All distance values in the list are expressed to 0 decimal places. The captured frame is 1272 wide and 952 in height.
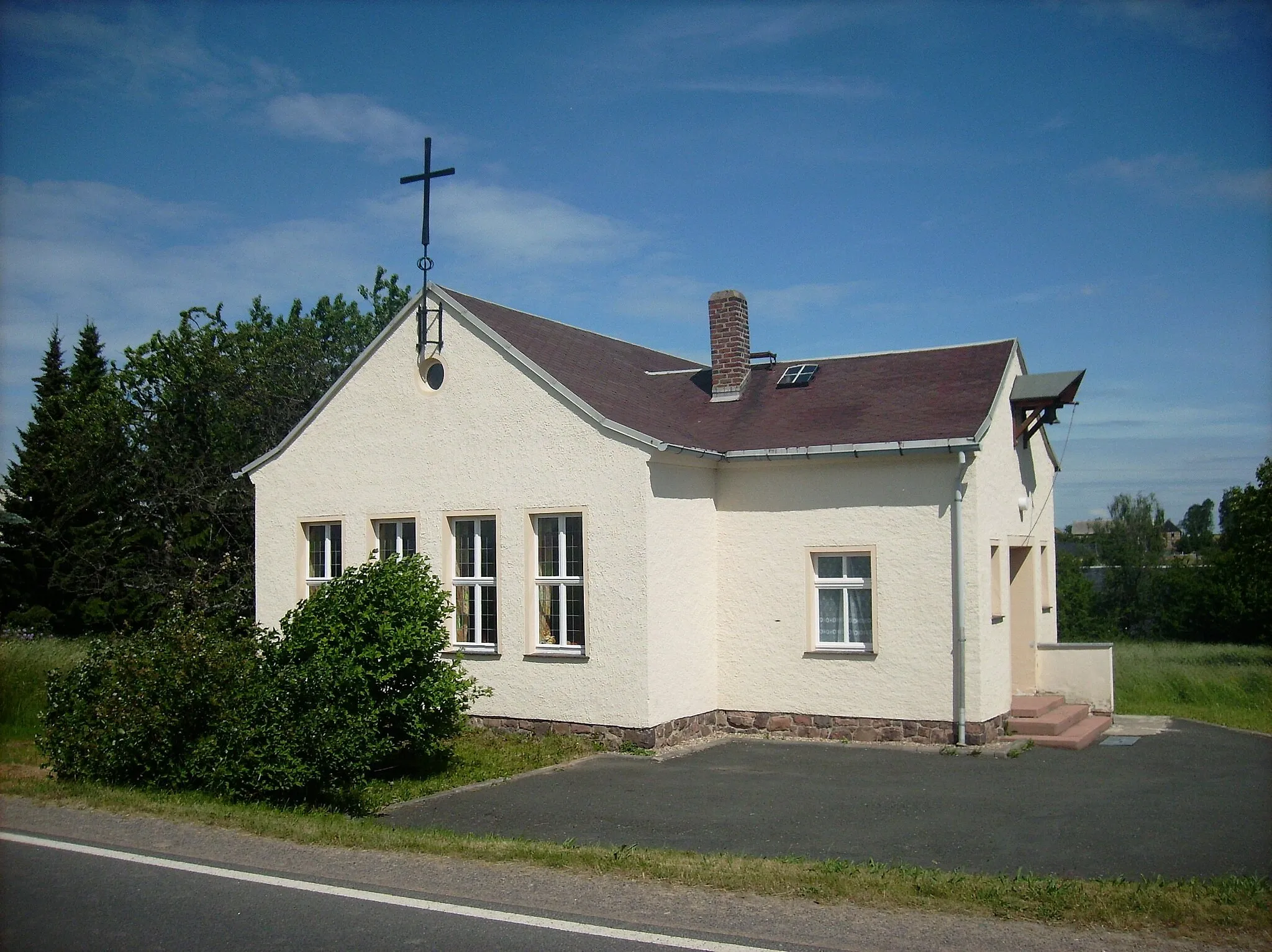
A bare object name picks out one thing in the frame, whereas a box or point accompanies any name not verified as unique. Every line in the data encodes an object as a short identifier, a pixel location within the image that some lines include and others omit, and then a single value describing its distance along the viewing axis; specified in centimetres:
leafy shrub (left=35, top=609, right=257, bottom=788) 1081
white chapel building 1449
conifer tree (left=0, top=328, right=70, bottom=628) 3106
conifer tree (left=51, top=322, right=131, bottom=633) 3073
